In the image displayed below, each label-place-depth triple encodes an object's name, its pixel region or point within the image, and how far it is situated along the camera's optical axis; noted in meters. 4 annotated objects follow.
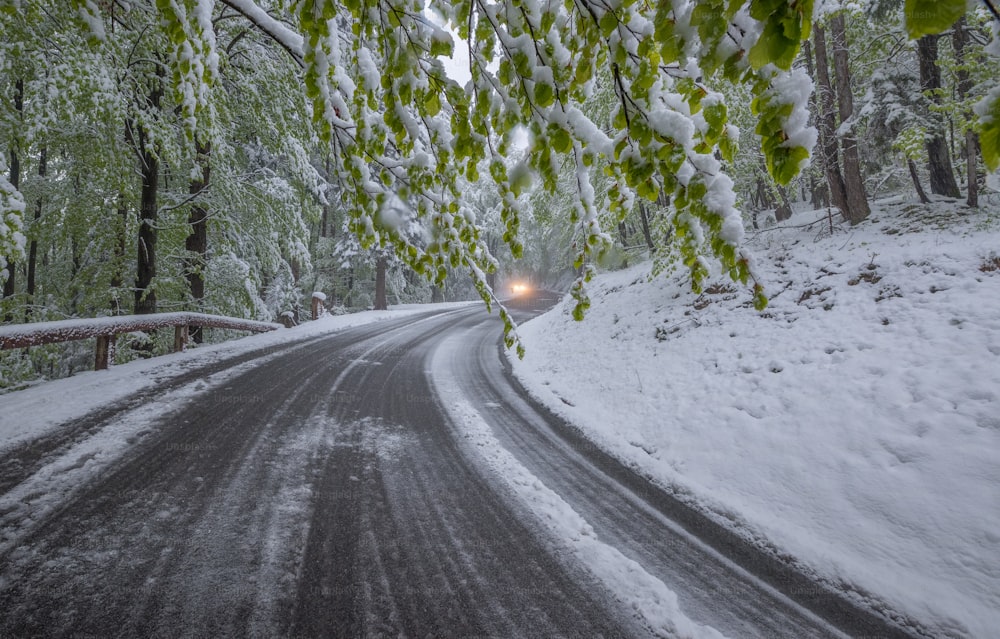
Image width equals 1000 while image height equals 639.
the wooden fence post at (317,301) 14.37
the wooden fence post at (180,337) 7.42
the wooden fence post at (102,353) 5.87
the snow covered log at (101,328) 4.66
